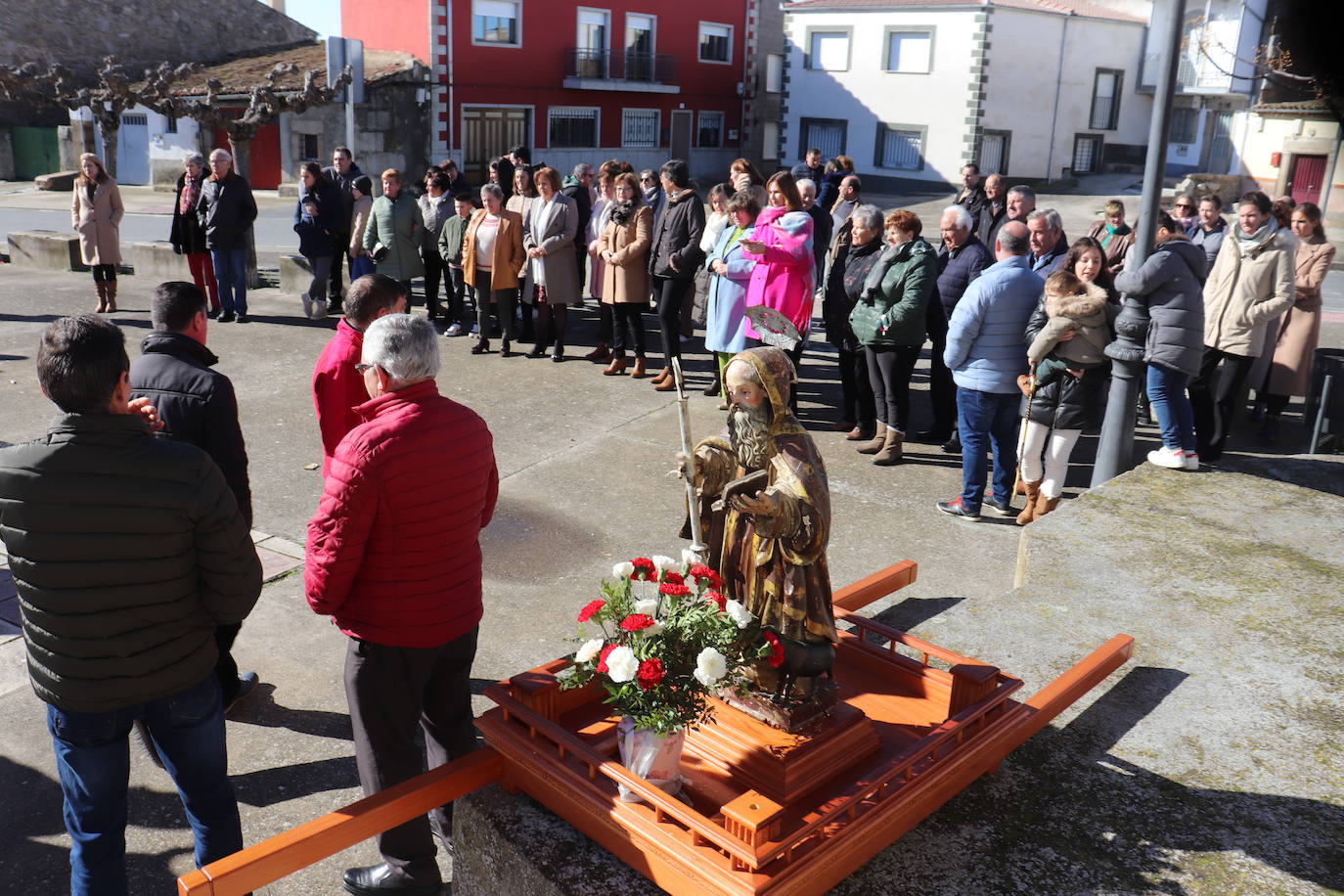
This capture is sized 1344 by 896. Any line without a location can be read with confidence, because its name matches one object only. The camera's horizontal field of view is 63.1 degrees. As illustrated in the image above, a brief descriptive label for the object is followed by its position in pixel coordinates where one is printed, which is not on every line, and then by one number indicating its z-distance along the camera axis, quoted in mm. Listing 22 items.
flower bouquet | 2924
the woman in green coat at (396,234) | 11062
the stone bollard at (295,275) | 13484
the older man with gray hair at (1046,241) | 7363
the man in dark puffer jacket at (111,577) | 2988
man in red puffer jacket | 3311
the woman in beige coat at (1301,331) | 8062
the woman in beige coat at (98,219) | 11836
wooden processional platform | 2762
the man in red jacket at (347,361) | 4605
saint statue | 3135
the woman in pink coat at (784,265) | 7781
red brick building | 30594
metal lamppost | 6297
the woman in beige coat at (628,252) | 9641
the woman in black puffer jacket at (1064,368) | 6441
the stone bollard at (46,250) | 15008
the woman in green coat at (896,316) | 7453
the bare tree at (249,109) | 14938
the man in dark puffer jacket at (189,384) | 4090
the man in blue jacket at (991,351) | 6598
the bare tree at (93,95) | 18078
